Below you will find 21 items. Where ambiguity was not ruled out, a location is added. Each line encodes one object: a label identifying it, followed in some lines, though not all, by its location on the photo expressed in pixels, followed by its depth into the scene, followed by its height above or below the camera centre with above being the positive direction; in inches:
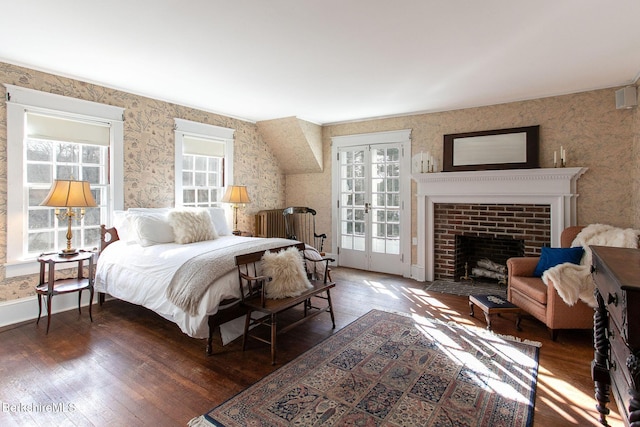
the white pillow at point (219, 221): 178.5 -4.7
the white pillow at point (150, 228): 142.1 -6.6
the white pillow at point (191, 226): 147.8 -6.0
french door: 213.0 +4.4
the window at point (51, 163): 130.9 +21.0
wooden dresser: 49.7 -20.1
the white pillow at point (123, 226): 148.3 -6.2
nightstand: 123.9 -27.6
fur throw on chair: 111.1 -21.2
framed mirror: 168.9 +32.8
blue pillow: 128.5 -17.2
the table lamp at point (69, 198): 126.0 +5.5
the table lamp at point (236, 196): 199.0 +9.6
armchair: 114.0 -31.8
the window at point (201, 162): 186.2 +29.6
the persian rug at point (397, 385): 77.3 -45.5
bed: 106.6 -19.6
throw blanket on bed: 105.8 -20.4
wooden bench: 103.3 -28.2
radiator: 226.7 -7.6
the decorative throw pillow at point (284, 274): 113.2 -21.0
